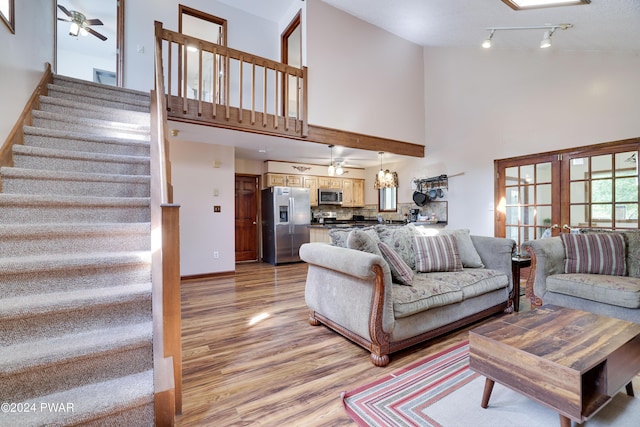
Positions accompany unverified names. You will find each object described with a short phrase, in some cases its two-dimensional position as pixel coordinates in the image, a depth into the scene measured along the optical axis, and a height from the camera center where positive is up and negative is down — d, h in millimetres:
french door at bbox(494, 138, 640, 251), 3441 +256
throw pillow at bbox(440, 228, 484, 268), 2979 -449
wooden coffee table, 1214 -727
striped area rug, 1431 -1105
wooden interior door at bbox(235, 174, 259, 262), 6316 -179
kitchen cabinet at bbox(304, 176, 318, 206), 6609 +551
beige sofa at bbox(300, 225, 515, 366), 1961 -671
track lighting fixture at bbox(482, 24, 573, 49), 3156 +2101
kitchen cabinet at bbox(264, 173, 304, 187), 6180 +681
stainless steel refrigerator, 5934 -274
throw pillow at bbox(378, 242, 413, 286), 2295 -493
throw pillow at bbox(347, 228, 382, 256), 2347 -282
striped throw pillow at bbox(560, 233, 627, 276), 2676 -453
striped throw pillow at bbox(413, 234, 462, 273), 2740 -455
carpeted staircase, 1157 -402
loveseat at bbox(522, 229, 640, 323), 2334 -629
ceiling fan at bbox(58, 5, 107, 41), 4285 +2972
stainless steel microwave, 6777 +334
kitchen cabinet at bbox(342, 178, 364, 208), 7211 +443
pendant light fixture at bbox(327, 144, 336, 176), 4974 +739
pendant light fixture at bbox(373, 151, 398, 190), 5551 +600
